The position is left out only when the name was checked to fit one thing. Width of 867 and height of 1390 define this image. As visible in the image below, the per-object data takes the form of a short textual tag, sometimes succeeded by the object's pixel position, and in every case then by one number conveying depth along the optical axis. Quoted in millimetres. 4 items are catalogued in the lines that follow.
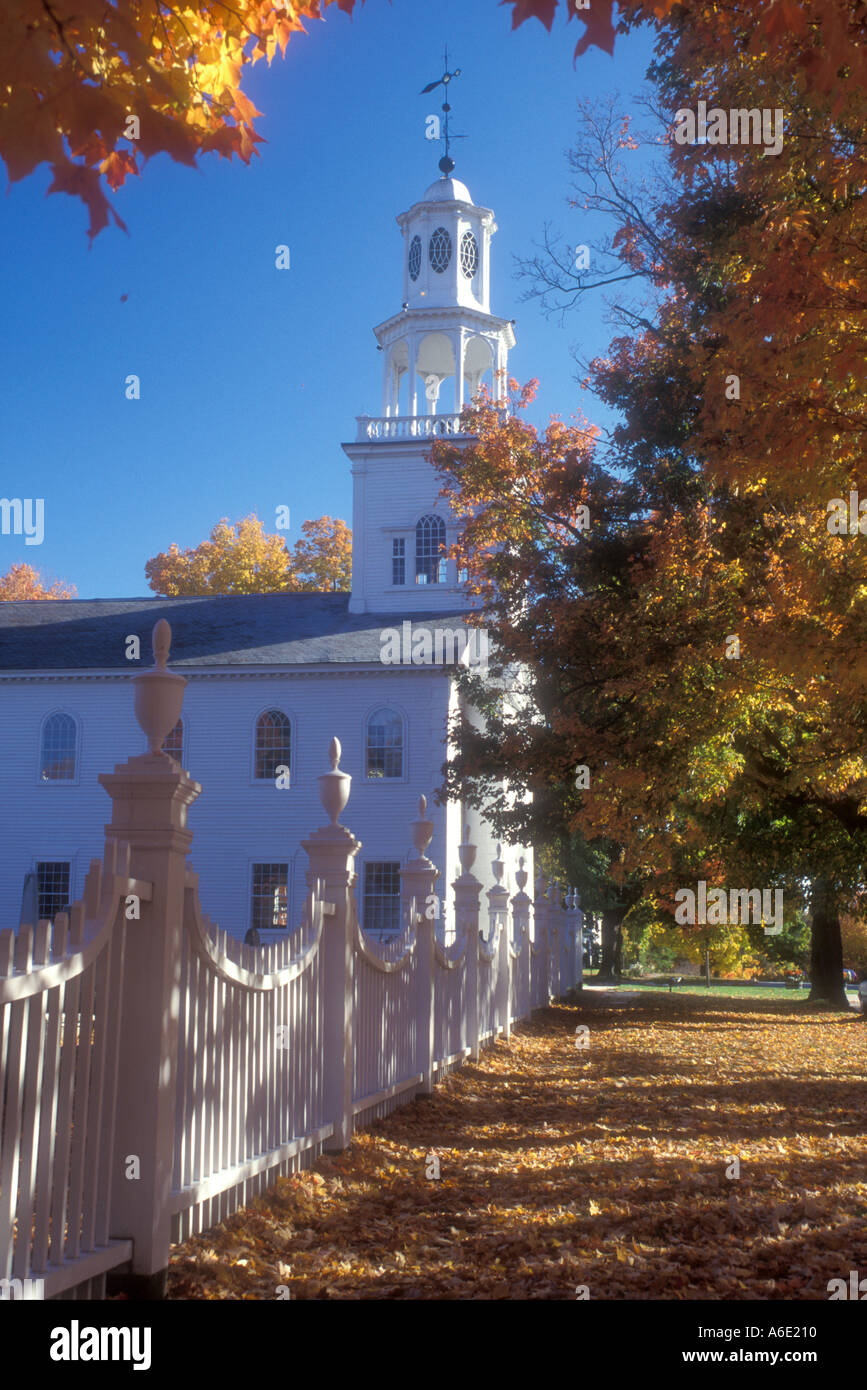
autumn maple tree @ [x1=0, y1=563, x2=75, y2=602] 49438
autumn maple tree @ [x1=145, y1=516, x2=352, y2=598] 47875
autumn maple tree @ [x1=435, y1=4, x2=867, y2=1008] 7301
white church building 28469
